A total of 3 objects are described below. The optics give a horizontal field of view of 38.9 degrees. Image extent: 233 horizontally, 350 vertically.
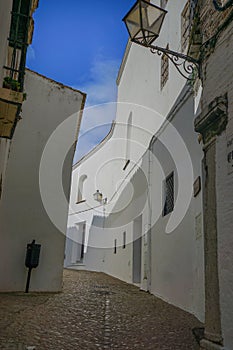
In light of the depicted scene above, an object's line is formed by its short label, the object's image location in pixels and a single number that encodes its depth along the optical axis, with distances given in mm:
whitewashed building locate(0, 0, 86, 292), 6770
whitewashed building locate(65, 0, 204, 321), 5609
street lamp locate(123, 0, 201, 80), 4047
